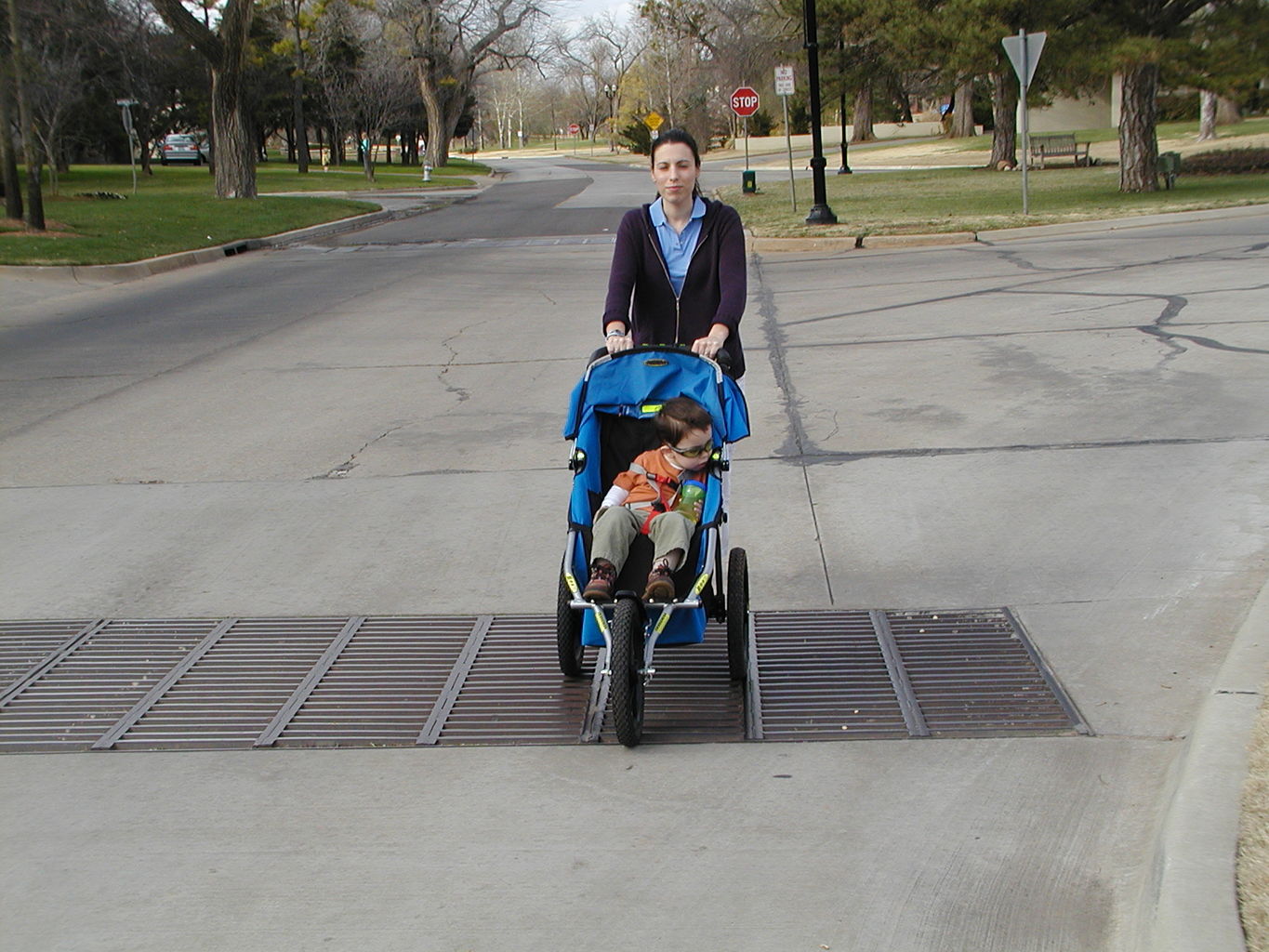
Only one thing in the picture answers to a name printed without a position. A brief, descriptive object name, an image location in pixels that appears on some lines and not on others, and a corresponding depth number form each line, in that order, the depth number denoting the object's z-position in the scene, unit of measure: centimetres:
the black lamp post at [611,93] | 12578
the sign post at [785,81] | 2784
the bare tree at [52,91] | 3969
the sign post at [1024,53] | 1939
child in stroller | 458
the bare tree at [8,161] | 2364
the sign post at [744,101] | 3053
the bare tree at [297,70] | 5103
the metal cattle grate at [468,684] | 460
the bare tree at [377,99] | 5603
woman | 520
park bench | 3944
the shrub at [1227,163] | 3019
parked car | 6838
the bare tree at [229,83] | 3197
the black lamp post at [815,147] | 2178
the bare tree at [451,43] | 6875
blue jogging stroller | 440
